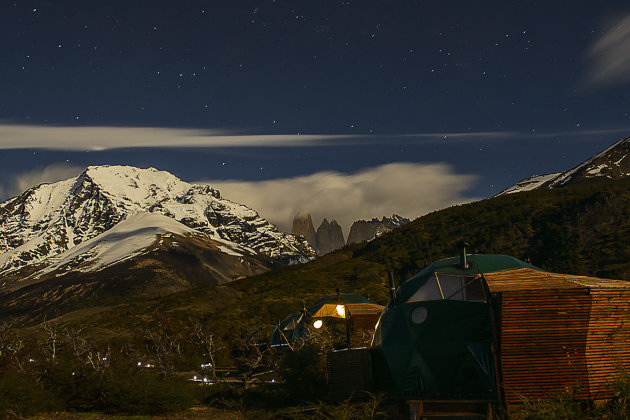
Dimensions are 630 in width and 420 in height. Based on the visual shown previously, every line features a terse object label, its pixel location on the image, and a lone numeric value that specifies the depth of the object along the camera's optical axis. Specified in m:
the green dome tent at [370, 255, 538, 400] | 14.58
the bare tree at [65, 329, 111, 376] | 22.17
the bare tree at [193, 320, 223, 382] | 46.11
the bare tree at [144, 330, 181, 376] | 27.18
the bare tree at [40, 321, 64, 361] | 26.80
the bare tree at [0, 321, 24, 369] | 22.01
